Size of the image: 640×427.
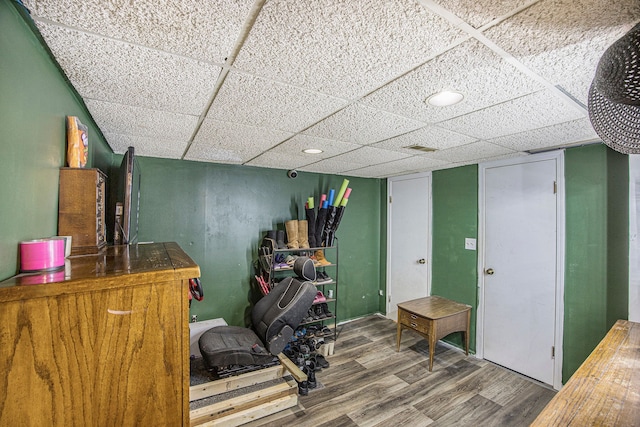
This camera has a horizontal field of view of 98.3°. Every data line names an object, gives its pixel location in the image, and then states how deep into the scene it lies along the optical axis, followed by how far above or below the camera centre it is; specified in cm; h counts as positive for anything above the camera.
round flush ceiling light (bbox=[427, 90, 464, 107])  139 +63
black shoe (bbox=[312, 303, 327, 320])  341 -119
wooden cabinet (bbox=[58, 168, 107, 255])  124 +3
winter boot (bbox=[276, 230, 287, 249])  334 -28
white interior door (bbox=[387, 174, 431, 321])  380 -32
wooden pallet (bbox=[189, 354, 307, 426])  202 -142
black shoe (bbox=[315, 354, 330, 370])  294 -157
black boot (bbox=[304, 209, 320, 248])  360 -11
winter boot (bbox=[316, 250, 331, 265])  361 -54
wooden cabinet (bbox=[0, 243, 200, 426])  62 -33
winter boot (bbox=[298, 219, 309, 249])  348 -19
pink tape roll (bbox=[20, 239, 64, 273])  84 -12
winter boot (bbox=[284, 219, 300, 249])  339 -20
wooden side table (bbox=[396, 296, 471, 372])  286 -109
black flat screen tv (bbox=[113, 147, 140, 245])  157 +8
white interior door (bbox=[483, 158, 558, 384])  265 -50
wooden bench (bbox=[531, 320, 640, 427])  103 -75
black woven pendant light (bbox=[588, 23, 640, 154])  65 +35
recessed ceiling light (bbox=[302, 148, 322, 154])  257 +63
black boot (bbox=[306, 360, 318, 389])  258 -152
